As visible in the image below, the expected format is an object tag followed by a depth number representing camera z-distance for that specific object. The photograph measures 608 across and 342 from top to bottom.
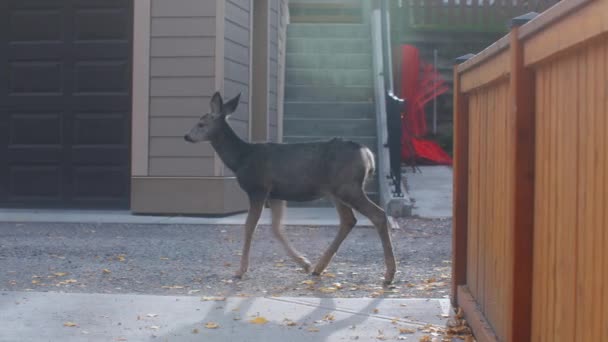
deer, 15.05
